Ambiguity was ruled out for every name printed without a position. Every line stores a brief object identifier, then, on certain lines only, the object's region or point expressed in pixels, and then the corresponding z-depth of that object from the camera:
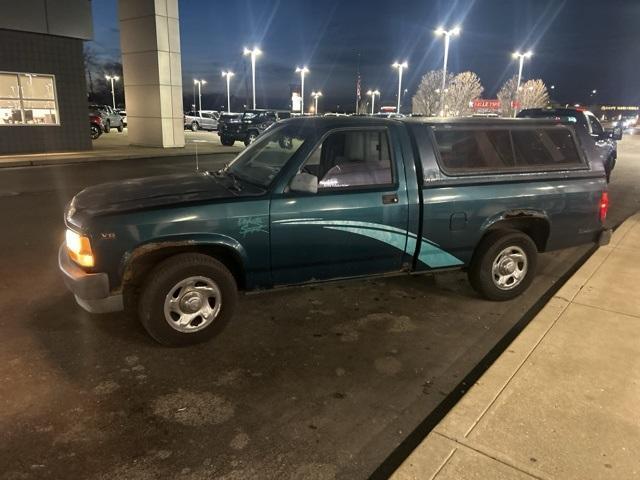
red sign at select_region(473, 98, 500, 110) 69.62
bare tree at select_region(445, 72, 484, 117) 62.75
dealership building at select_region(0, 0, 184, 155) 19.28
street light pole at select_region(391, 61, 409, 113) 48.29
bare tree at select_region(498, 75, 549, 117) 73.25
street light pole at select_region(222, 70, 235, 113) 66.81
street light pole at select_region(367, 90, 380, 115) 83.73
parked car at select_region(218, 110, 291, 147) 26.36
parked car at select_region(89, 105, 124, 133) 34.42
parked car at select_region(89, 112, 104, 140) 27.19
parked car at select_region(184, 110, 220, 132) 42.84
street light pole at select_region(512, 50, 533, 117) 46.11
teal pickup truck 3.89
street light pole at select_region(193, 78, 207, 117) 83.97
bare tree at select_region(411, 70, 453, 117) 62.48
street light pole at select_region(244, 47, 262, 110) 38.31
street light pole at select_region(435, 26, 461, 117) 31.77
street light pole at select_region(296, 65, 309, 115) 49.76
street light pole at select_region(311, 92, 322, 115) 88.25
